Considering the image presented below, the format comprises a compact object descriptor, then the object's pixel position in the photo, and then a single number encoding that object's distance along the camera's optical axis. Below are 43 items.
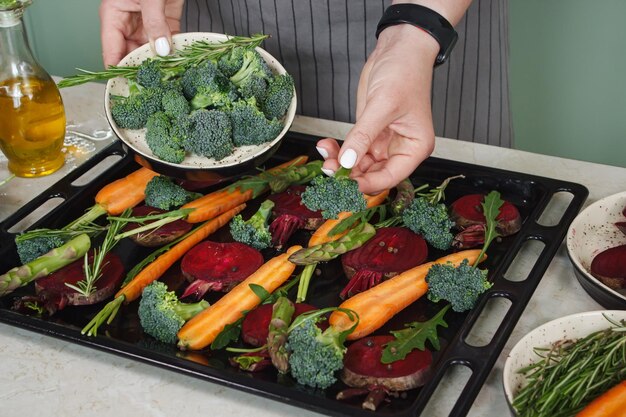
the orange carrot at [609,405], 1.24
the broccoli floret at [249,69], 1.84
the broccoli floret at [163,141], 1.70
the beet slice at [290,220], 1.79
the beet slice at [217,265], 1.63
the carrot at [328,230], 1.74
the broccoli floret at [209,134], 1.69
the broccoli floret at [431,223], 1.72
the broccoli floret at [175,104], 1.75
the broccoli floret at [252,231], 1.74
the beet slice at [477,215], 1.75
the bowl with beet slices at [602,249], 1.53
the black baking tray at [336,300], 1.35
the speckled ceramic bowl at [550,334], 1.35
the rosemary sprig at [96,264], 1.59
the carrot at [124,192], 1.86
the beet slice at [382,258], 1.63
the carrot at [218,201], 1.83
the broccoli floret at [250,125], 1.74
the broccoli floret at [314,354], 1.36
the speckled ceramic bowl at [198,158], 1.70
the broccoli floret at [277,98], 1.82
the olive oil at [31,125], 1.93
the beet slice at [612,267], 1.56
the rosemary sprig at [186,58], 1.86
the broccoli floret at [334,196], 1.61
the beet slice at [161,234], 1.77
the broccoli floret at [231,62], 1.85
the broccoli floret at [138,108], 1.77
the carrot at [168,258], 1.62
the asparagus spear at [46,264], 1.61
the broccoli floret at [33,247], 1.69
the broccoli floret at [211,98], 1.76
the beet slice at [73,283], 1.59
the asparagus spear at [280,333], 1.40
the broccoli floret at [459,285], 1.54
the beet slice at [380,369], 1.36
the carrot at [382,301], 1.50
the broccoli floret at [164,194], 1.85
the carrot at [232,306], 1.49
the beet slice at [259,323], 1.49
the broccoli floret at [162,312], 1.49
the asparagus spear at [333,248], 1.65
